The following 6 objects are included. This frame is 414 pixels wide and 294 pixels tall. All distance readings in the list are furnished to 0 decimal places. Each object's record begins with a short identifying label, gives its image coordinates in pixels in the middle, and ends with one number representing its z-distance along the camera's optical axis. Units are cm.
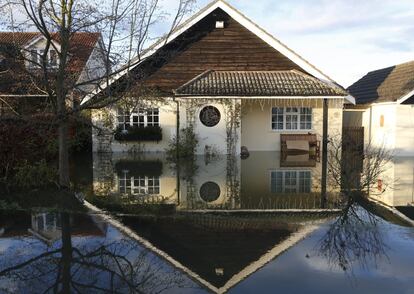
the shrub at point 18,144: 1088
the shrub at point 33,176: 1049
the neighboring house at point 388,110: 1847
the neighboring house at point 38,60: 891
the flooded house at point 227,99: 1827
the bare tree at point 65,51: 858
